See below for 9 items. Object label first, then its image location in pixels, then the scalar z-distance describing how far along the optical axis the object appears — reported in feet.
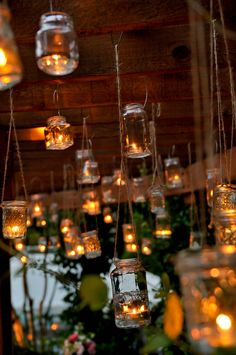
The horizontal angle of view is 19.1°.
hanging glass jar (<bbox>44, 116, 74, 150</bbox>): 10.13
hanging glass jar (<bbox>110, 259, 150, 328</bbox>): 7.47
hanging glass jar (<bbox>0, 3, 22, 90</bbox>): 4.21
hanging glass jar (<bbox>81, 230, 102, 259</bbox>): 13.28
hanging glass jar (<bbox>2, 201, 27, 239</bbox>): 9.30
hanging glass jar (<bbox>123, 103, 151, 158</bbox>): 9.72
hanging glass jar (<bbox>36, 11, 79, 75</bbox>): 5.36
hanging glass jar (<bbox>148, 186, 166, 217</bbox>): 12.89
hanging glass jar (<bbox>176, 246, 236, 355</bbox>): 3.15
